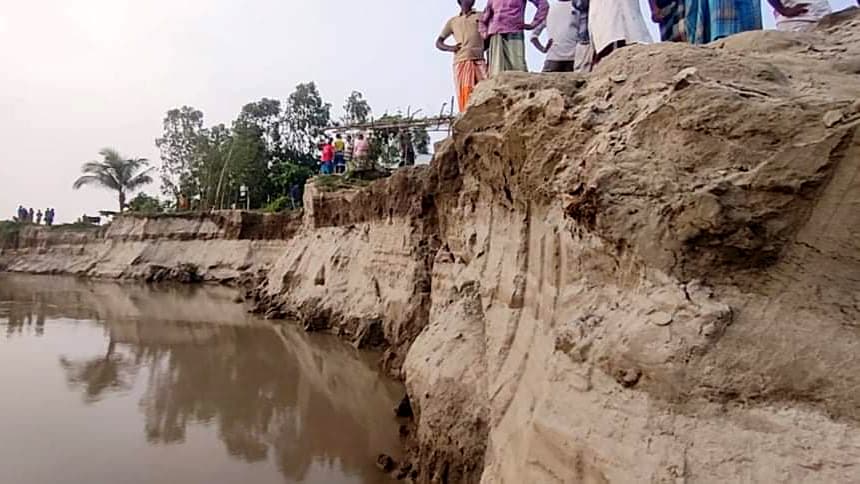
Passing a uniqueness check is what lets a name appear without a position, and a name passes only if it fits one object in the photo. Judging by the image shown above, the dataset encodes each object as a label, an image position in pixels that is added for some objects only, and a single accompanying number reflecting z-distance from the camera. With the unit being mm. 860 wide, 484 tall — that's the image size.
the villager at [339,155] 21891
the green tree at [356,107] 43719
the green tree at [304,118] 44156
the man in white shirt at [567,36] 6586
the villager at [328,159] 21875
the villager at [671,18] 5645
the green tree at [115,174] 37969
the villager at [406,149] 19922
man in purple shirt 7043
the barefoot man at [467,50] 7703
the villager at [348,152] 20719
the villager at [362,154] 20000
